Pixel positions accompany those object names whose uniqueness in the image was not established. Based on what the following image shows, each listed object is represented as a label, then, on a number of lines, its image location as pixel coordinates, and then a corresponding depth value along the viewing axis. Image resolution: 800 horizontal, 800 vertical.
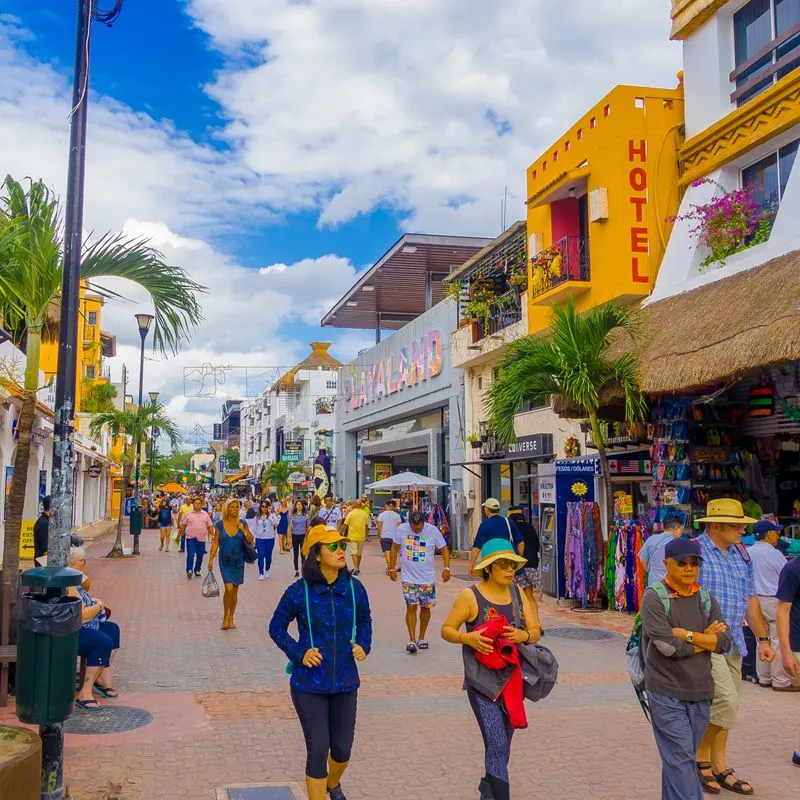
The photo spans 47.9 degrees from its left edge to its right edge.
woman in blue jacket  4.92
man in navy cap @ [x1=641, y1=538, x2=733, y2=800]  4.71
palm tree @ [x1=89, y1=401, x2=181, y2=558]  33.50
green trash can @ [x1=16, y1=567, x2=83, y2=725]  4.93
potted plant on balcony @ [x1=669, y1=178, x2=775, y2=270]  13.47
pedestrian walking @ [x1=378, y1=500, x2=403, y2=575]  19.27
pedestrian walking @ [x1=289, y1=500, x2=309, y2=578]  19.09
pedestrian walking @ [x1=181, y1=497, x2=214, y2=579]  17.56
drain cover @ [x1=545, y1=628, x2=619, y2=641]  11.73
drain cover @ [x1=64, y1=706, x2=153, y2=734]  7.02
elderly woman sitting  7.66
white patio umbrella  25.45
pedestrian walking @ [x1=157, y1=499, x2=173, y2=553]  28.84
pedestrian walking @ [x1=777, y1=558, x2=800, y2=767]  5.71
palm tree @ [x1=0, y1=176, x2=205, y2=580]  7.79
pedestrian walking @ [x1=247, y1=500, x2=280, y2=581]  18.44
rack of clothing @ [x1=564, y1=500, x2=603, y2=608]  14.00
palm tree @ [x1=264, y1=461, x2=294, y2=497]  57.91
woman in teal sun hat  4.86
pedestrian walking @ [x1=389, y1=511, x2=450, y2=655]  10.55
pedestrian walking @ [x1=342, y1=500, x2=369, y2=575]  18.47
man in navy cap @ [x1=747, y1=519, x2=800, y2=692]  8.78
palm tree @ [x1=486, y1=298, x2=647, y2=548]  13.06
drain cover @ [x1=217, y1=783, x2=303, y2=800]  5.49
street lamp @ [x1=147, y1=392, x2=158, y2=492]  36.68
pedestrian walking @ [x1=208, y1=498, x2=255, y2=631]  11.80
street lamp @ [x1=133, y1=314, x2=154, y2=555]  26.61
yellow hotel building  16.50
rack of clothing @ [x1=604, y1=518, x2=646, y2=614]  13.15
